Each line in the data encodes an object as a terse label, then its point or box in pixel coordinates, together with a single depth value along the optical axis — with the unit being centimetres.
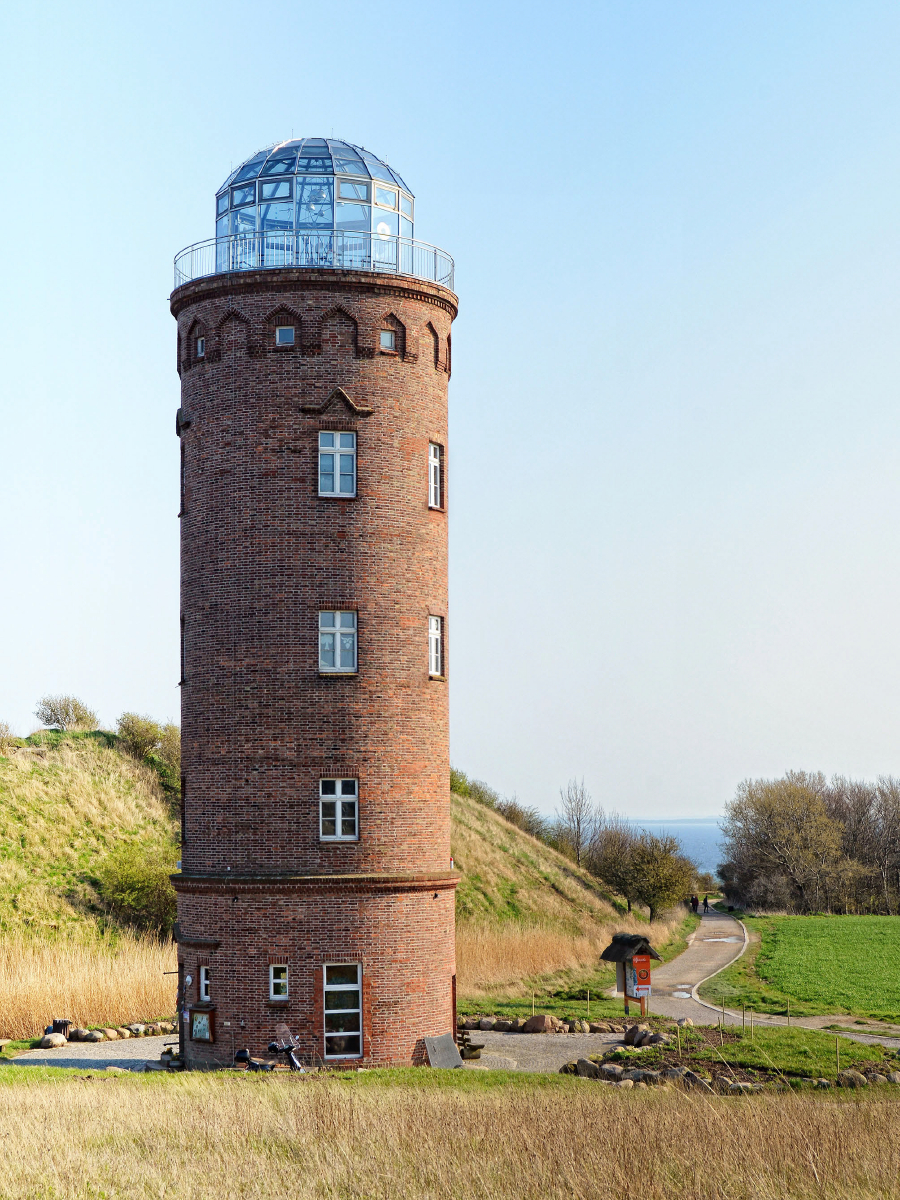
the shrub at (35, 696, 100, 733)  6309
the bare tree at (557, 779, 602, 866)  8725
